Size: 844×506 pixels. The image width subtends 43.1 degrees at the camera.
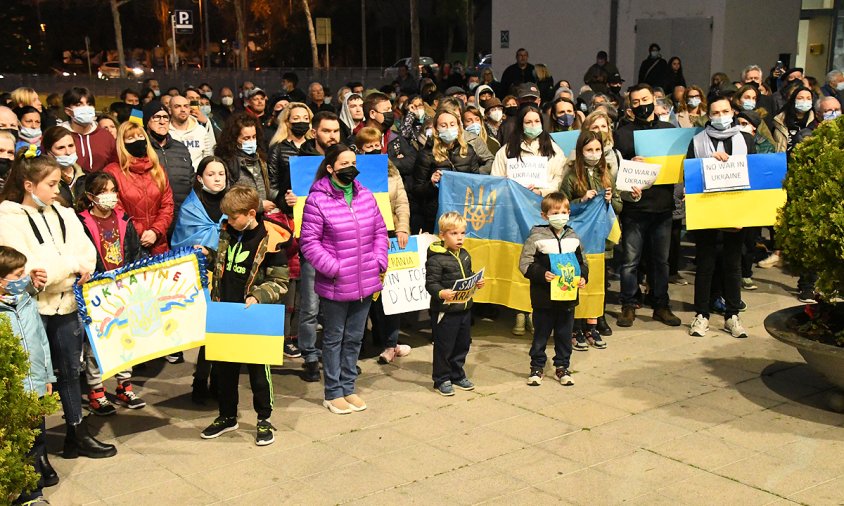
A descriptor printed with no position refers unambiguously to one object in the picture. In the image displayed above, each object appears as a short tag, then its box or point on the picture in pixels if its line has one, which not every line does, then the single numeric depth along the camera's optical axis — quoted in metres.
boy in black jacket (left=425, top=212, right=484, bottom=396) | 8.46
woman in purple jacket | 8.07
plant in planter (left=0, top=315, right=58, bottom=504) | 5.18
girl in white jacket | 6.86
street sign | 40.78
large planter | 7.84
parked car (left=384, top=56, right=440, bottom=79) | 45.66
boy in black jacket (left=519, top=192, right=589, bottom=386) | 8.70
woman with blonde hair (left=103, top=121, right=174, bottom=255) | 8.95
